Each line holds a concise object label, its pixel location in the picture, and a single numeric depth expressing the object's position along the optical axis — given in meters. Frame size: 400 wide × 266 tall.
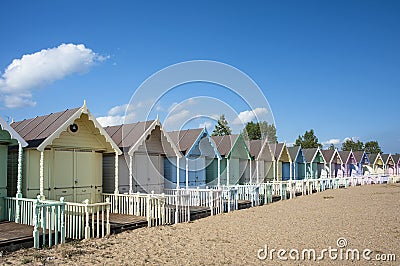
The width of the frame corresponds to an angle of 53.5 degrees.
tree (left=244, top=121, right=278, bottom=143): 57.77
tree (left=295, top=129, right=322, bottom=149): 74.88
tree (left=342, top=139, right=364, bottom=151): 94.38
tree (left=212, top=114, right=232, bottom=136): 53.03
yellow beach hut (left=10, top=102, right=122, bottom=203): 13.43
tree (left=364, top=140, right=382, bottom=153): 95.31
